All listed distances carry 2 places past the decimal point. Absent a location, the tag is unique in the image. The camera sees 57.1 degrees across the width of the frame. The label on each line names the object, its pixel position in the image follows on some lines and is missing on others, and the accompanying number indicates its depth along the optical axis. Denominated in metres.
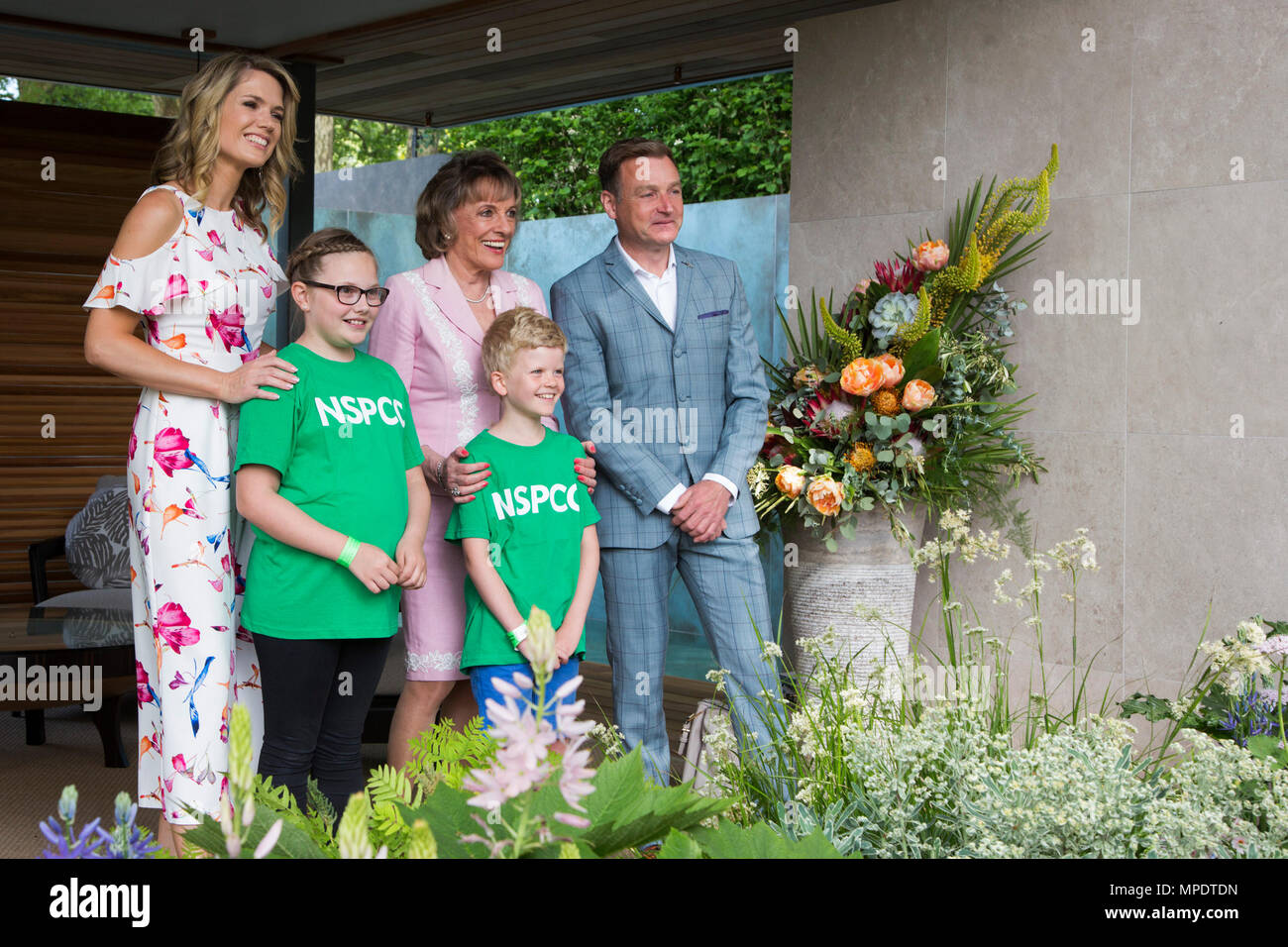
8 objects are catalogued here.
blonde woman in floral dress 2.19
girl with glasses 2.15
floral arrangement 3.32
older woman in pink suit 2.57
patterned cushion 5.11
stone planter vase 3.46
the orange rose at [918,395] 3.27
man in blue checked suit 2.82
